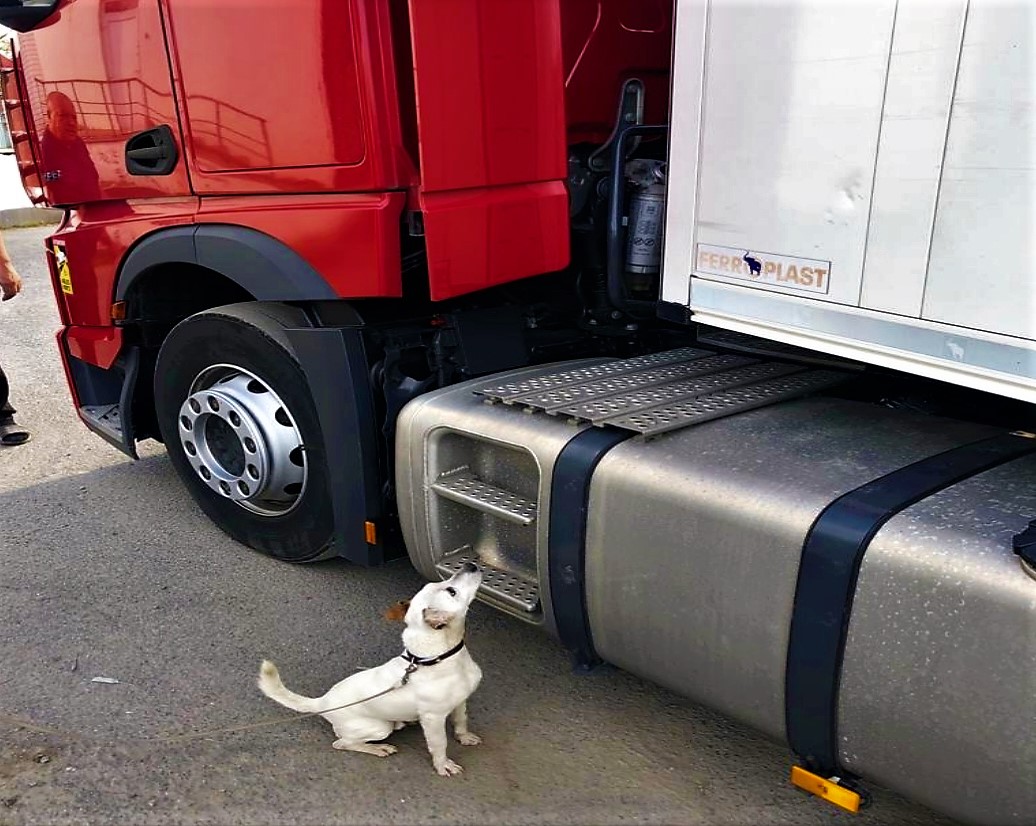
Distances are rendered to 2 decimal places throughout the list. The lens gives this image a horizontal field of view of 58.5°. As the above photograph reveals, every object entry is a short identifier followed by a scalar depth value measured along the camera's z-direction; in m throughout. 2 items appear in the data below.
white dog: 2.29
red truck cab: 2.69
